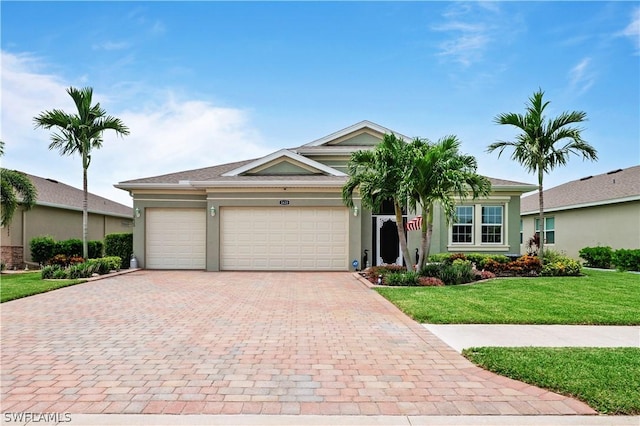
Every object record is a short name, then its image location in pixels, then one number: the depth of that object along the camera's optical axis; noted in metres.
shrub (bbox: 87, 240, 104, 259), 17.85
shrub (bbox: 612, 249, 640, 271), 16.52
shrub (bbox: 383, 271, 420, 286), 11.88
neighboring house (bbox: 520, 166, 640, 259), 18.42
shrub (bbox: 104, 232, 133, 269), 17.59
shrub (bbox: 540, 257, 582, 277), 14.52
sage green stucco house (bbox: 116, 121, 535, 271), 16.70
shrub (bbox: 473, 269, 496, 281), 13.45
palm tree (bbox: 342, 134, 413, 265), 12.48
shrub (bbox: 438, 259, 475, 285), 12.23
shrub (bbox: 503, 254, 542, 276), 14.62
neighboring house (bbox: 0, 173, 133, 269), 18.47
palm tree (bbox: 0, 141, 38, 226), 14.82
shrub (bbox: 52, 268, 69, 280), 13.61
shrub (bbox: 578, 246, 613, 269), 18.23
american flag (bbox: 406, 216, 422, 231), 14.12
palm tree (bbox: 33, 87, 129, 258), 14.88
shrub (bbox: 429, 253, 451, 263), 16.20
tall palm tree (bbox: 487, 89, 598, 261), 14.81
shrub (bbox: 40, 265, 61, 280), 13.57
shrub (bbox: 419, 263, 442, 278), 12.71
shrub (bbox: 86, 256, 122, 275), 14.49
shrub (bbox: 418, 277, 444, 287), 11.76
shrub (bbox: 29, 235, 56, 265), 18.16
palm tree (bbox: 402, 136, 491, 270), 11.78
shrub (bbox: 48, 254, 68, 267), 15.59
